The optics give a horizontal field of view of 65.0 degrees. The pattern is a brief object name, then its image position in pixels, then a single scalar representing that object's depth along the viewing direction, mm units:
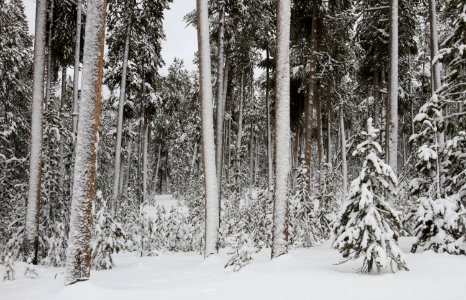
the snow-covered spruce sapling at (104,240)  10414
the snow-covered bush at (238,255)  7328
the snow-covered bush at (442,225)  6953
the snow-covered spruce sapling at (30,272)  8438
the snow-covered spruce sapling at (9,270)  8247
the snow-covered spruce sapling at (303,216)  12078
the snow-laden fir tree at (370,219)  5680
